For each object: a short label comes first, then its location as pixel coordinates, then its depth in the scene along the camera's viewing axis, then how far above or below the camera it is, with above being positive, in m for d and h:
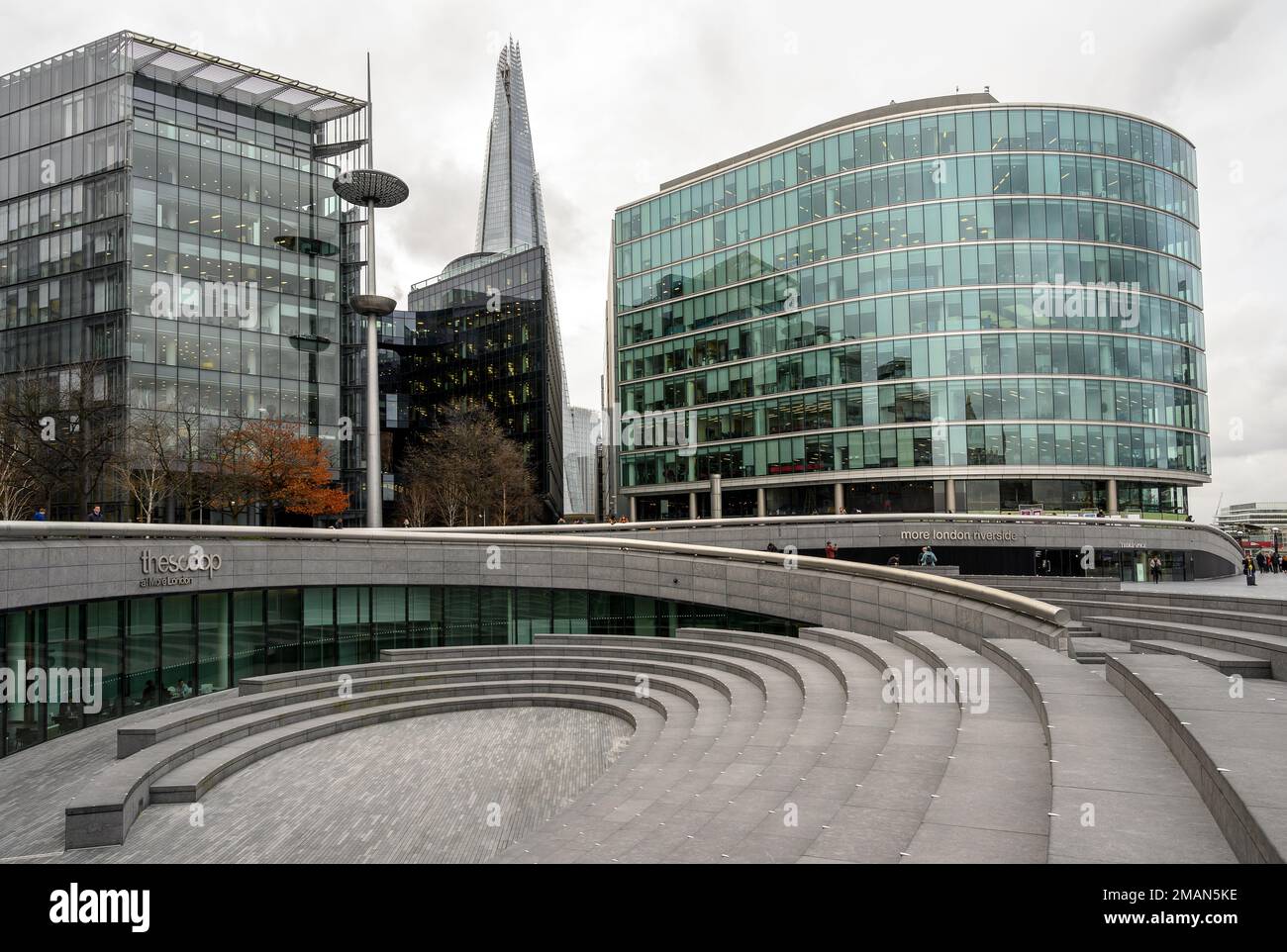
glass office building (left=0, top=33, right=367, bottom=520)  54.19 +20.90
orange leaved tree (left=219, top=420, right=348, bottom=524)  43.97 +2.89
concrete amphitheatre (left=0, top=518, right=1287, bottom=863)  7.06 -3.23
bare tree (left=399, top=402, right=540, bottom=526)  54.38 +2.41
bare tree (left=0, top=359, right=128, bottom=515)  32.41 +4.30
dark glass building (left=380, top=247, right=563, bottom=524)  92.50 +20.54
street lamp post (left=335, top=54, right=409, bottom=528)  38.91 +11.39
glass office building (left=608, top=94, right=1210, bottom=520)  57.09 +14.40
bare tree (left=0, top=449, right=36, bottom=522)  29.80 +1.75
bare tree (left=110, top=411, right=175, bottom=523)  38.91 +3.45
